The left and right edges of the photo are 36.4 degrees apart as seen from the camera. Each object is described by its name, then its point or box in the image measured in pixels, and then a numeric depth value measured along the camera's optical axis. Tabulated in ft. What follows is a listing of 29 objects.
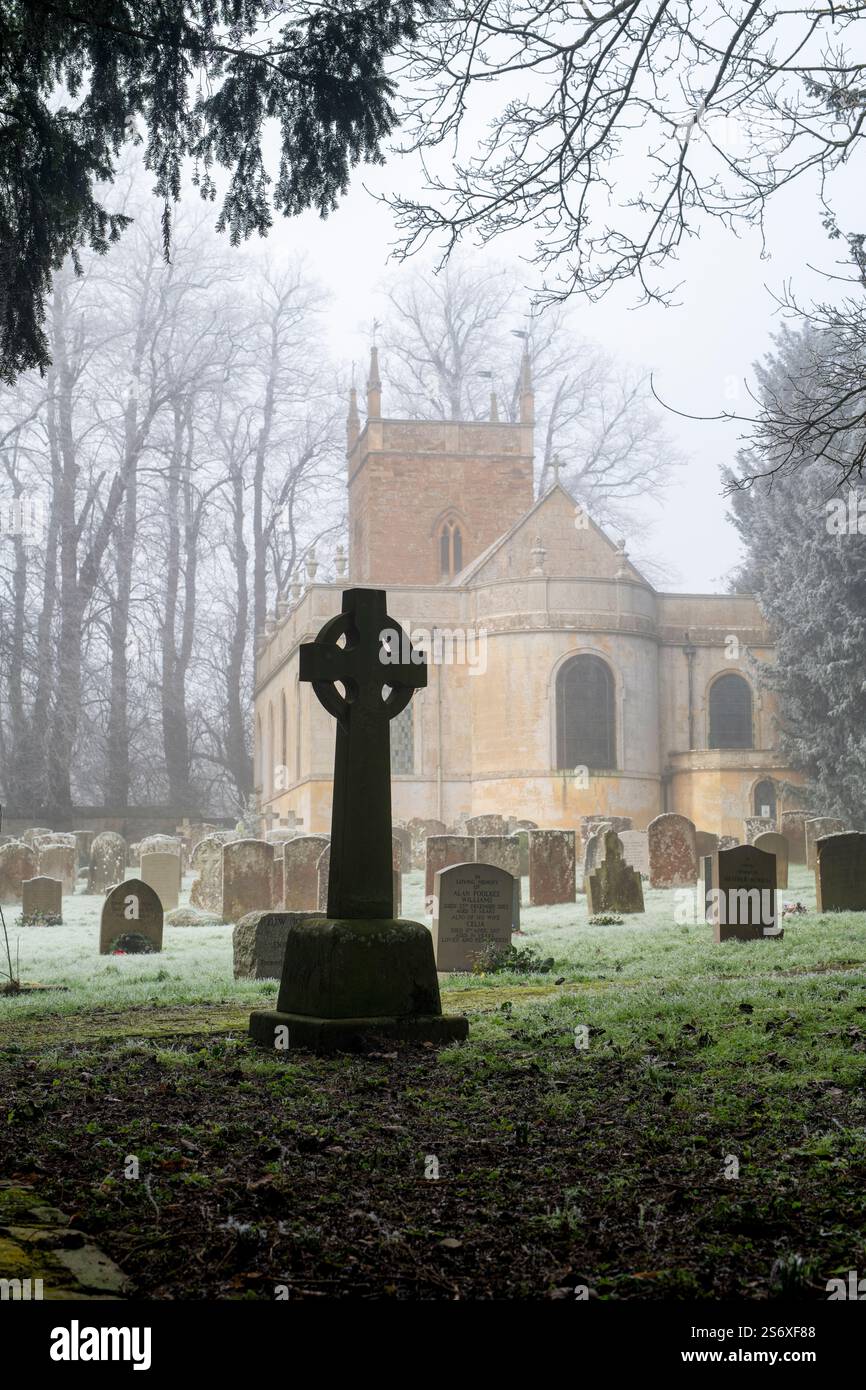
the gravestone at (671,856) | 69.10
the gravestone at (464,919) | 39.78
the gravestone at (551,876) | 62.95
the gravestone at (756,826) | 89.86
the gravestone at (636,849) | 76.18
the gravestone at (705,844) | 75.25
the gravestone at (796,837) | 82.64
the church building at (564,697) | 112.16
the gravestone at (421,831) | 93.97
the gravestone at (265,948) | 35.94
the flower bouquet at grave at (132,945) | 46.19
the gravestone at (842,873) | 48.98
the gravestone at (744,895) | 42.98
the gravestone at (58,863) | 80.23
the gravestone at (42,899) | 59.93
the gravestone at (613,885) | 55.01
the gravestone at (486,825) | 91.30
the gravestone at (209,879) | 67.10
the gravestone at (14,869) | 76.02
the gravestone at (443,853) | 62.39
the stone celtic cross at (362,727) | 23.49
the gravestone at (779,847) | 62.03
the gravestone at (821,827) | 77.10
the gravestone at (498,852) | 63.00
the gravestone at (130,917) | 46.52
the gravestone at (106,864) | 80.53
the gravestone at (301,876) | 58.34
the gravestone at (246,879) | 58.13
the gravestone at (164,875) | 67.92
